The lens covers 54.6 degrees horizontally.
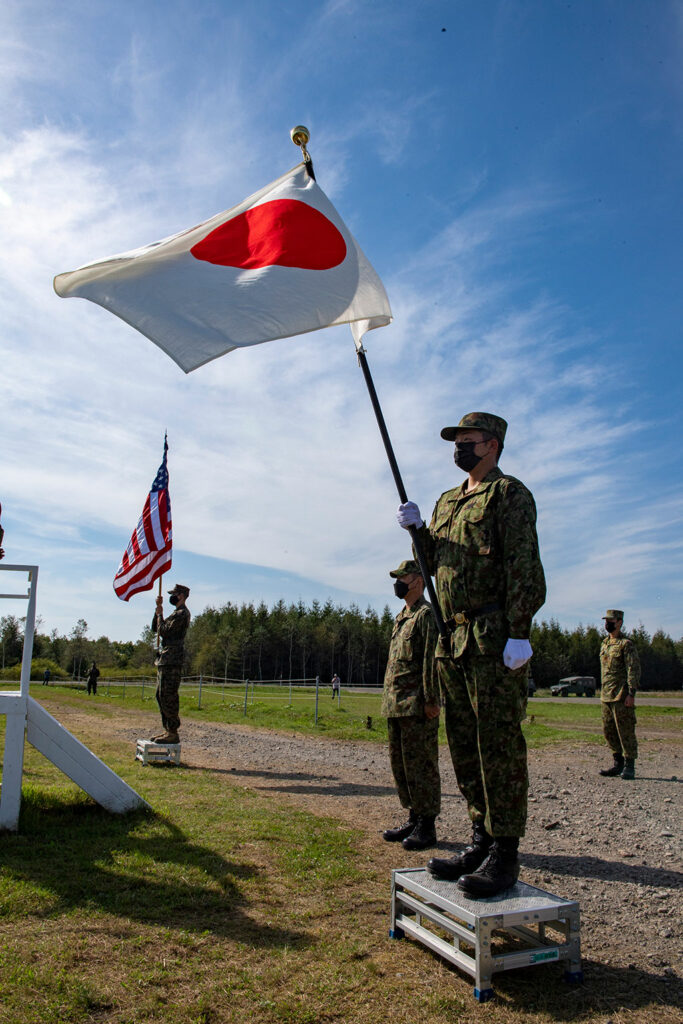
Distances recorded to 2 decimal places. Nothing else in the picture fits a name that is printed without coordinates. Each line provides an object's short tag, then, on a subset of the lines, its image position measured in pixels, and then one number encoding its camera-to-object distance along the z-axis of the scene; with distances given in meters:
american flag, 9.46
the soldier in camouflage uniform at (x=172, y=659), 9.84
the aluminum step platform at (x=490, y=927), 2.80
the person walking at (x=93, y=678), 31.59
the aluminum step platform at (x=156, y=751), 9.25
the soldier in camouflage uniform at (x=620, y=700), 9.23
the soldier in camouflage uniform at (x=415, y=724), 5.36
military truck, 48.56
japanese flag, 4.04
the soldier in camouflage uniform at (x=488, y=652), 3.19
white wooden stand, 5.16
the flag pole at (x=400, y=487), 3.59
